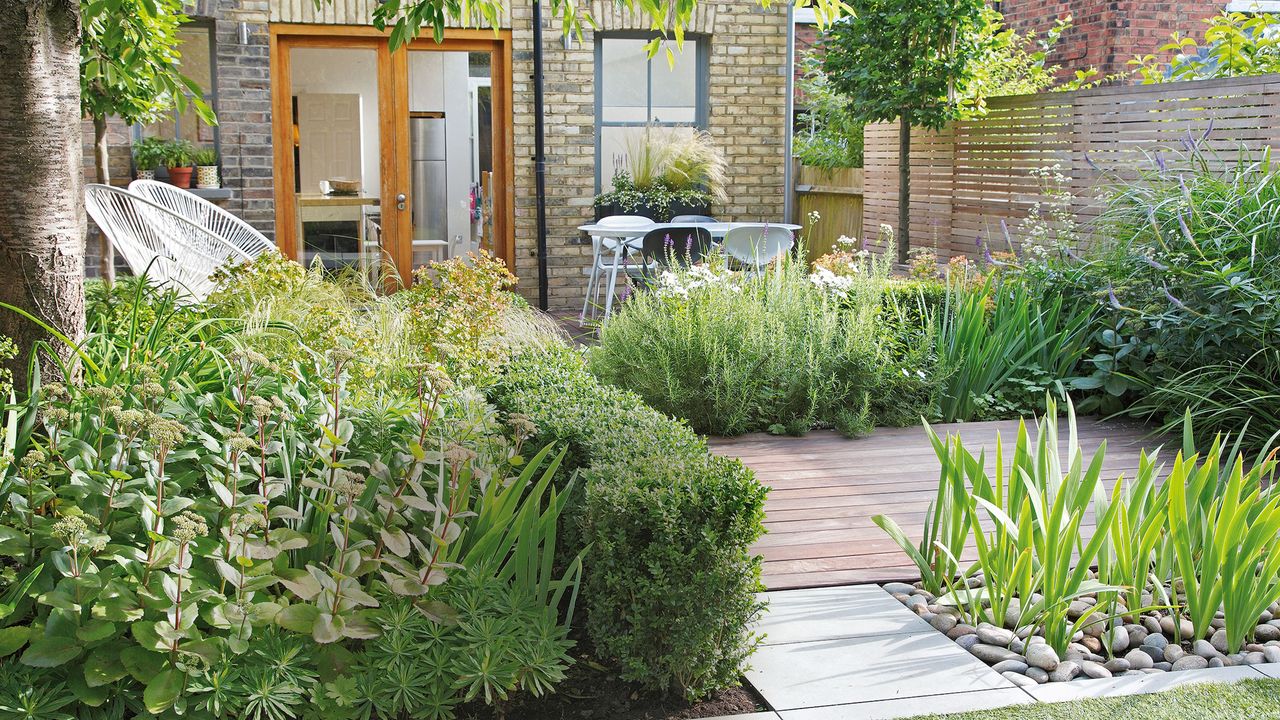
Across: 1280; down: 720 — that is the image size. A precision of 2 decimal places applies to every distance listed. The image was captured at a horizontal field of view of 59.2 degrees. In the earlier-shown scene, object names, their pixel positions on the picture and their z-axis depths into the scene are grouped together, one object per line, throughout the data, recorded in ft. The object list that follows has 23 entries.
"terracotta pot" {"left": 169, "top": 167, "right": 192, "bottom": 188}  27.68
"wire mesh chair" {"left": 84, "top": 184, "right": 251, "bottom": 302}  18.22
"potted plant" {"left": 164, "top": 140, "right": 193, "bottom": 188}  27.55
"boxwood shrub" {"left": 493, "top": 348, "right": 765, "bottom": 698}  7.40
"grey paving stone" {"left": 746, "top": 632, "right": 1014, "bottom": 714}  7.65
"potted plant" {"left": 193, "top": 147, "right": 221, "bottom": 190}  28.04
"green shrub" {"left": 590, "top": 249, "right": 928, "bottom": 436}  15.20
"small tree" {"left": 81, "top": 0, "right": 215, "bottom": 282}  11.35
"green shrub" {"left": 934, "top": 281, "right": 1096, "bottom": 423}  16.48
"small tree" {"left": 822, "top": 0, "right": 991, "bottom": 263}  27.17
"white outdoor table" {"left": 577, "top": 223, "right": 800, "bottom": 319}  25.43
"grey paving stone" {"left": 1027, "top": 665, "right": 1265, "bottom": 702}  7.68
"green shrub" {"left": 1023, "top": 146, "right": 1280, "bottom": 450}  14.67
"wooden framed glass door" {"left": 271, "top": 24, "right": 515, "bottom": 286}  28.99
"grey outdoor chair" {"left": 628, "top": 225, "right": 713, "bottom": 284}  23.36
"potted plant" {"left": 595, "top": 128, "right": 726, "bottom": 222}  30.42
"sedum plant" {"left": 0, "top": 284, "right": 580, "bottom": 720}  6.83
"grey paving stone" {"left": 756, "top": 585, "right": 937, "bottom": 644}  8.73
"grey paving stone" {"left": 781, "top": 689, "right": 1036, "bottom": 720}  7.33
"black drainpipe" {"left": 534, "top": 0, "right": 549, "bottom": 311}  29.17
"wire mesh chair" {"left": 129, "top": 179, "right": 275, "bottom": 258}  21.94
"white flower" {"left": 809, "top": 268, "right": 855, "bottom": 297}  17.06
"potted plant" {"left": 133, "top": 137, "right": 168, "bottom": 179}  27.02
